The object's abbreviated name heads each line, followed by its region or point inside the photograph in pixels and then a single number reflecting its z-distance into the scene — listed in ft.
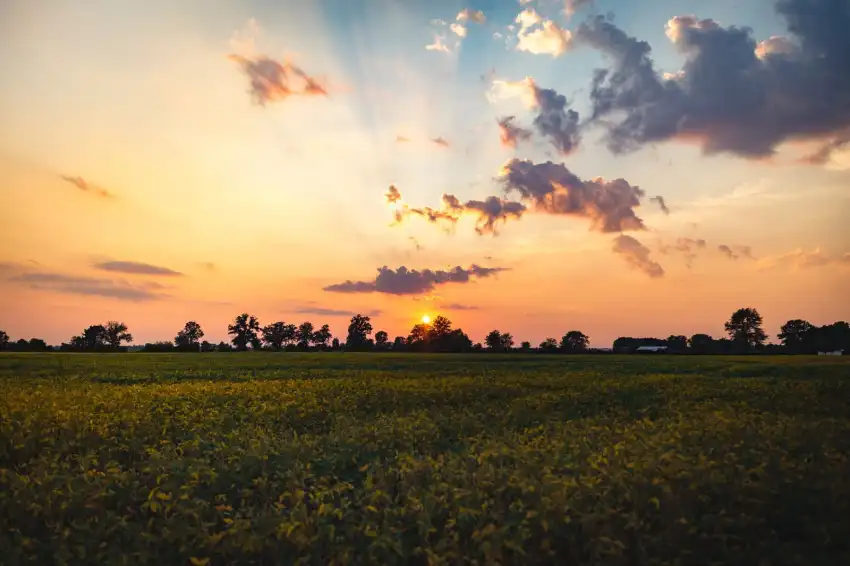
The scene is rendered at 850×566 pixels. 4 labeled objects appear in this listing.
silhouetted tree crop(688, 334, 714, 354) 548.31
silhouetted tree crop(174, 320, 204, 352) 519.93
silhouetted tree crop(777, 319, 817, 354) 536.42
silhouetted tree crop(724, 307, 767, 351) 636.48
